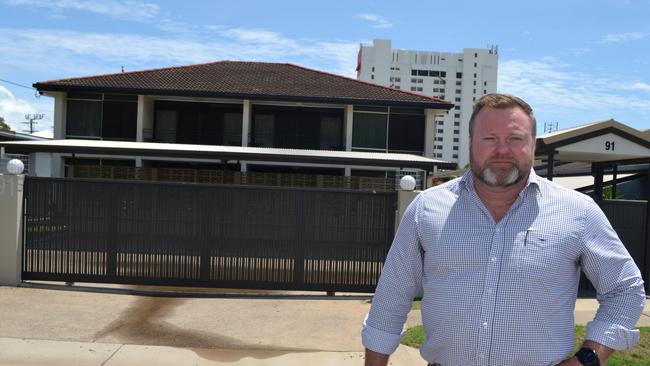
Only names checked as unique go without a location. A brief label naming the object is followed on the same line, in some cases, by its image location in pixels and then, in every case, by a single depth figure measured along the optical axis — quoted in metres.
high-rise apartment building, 112.81
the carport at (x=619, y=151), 9.02
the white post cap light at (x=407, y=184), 8.11
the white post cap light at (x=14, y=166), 8.03
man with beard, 2.14
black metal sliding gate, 8.20
